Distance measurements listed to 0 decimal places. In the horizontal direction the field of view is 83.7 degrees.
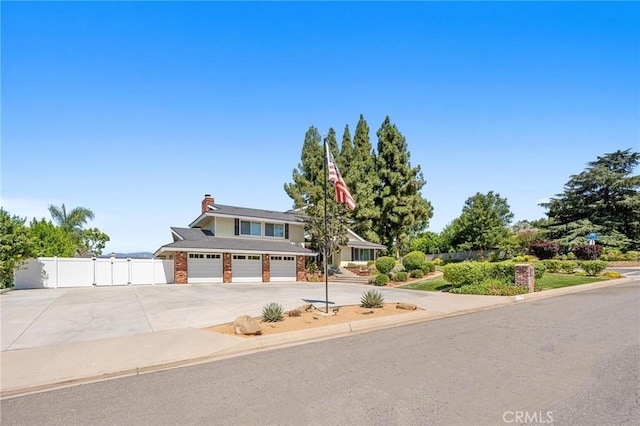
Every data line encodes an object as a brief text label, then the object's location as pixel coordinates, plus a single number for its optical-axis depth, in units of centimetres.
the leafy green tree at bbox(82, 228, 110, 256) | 4353
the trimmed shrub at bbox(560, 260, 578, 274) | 2553
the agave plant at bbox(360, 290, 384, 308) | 1256
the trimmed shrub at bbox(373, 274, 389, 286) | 2468
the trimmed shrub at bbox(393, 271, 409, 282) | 2527
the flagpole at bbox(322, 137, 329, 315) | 1153
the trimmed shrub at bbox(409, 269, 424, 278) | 2620
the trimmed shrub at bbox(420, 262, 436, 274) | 2704
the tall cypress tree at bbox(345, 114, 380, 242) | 3866
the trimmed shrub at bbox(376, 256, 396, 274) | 2689
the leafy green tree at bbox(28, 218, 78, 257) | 2479
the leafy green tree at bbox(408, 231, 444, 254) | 5353
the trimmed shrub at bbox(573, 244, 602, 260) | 3359
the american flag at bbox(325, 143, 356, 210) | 1130
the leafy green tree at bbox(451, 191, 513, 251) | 4484
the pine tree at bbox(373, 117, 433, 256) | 3938
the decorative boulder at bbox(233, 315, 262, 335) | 867
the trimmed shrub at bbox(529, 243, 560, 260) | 3603
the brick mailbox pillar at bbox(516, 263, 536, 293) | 1712
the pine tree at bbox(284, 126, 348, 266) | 3106
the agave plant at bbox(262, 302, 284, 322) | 1005
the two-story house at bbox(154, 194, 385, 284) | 2486
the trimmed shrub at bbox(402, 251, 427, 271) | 2728
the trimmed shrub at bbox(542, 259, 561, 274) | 2614
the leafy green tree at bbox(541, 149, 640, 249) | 3984
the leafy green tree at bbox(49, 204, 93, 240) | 4150
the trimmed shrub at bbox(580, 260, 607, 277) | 2366
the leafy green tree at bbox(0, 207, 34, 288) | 1861
